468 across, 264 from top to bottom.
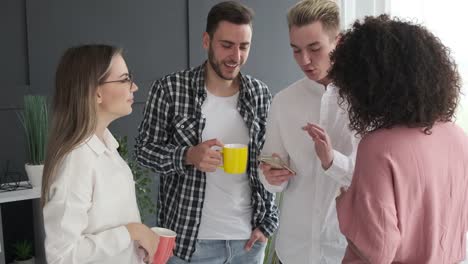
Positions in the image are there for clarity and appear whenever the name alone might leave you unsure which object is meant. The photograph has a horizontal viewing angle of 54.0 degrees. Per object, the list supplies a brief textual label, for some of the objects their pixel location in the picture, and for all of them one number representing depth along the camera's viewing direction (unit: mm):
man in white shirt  1602
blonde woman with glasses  1272
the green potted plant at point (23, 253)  2768
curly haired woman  1014
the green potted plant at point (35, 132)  2523
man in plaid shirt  1850
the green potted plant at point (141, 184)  2854
